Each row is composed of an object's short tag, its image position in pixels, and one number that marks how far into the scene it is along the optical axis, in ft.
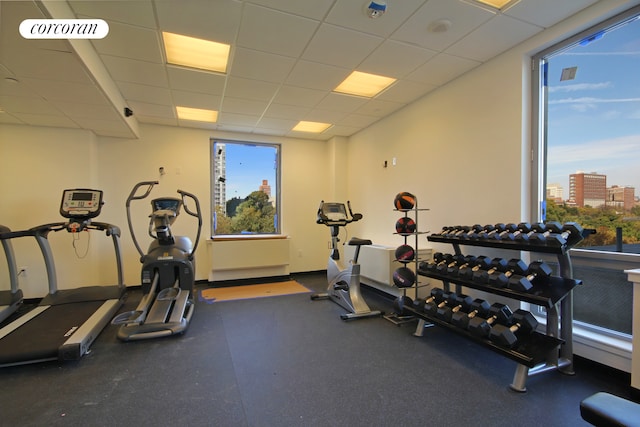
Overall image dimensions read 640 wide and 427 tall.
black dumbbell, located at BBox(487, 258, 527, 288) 7.91
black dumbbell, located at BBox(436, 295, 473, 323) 8.95
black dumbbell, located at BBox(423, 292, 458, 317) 9.40
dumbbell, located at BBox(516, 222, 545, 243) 7.67
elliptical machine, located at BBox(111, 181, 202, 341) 10.64
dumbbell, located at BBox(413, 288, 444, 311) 9.80
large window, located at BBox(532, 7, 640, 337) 7.54
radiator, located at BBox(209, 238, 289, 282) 17.62
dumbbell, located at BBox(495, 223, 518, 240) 8.25
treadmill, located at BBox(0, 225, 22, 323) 12.02
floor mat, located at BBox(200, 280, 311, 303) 15.40
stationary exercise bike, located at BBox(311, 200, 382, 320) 12.42
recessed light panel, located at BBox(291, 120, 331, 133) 17.85
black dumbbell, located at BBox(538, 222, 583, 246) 7.03
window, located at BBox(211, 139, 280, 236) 18.86
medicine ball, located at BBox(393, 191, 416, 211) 11.80
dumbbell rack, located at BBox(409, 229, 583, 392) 6.99
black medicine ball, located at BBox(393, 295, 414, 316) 10.63
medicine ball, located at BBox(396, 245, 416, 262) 11.68
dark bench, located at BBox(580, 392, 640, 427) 2.76
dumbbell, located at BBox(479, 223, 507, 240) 8.53
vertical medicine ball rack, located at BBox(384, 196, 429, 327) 11.38
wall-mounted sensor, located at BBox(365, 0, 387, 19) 7.64
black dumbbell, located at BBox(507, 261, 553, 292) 7.44
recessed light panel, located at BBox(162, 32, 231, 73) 9.54
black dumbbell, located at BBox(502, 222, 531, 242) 7.97
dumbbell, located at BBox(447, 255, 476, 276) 9.34
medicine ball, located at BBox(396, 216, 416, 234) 11.55
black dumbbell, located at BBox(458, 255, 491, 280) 8.82
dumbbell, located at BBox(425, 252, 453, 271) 9.99
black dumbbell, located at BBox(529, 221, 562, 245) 7.36
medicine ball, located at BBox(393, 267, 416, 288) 11.39
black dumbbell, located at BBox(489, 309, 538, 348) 7.31
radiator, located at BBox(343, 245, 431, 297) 13.73
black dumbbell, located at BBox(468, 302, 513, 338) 7.91
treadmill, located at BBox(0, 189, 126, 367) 8.39
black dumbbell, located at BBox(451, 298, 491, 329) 8.42
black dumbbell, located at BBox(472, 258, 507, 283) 8.41
